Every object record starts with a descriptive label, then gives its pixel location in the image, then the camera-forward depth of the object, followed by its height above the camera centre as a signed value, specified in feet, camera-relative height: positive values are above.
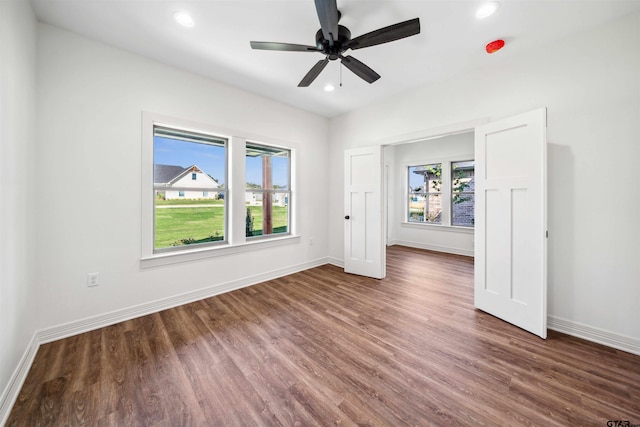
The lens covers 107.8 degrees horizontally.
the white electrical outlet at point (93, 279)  7.36 -2.09
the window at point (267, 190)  12.04 +1.26
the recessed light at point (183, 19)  6.39 +5.48
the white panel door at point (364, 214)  11.81 +0.01
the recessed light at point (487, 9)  5.99 +5.41
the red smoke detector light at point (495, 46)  7.29 +5.35
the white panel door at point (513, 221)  6.82 -0.20
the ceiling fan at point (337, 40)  5.08 +4.48
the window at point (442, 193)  17.74 +1.71
